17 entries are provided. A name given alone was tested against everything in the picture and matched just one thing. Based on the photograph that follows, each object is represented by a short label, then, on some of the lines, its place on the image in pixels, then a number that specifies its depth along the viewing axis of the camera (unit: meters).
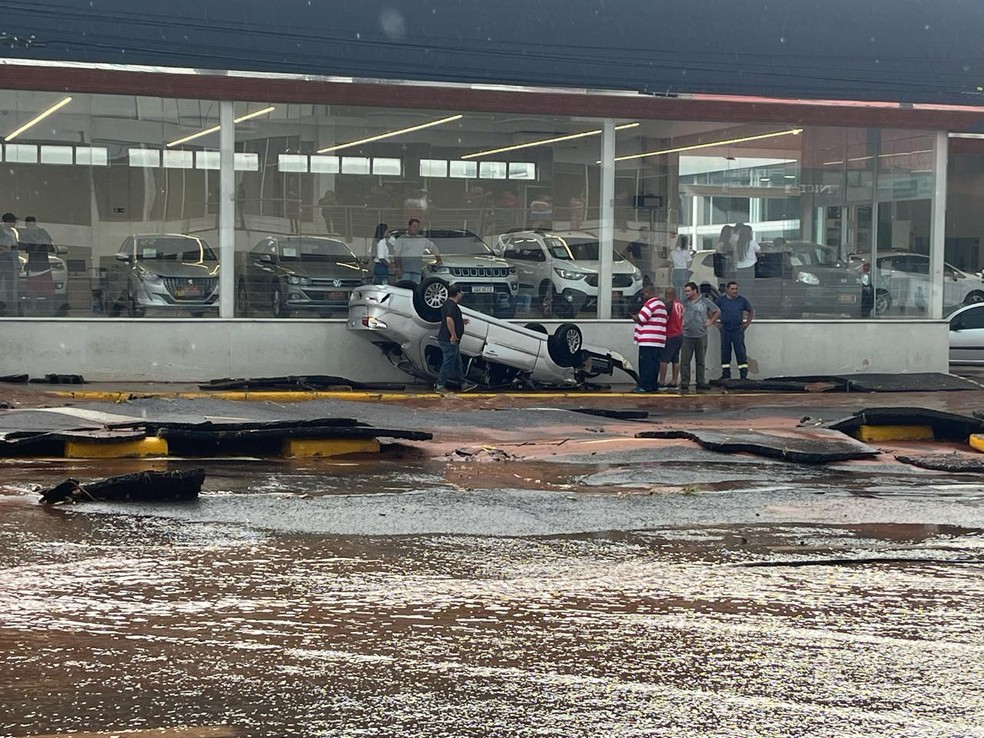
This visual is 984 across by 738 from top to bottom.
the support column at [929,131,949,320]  26.69
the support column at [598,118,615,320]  25.42
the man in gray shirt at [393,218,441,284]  24.52
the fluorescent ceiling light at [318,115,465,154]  24.39
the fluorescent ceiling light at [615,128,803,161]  25.64
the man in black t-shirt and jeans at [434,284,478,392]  21.14
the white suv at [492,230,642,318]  25.06
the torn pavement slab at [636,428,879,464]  13.70
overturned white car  22.14
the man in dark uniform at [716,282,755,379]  24.70
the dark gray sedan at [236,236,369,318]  23.64
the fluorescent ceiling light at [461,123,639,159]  24.93
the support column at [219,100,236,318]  23.53
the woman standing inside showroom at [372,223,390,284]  24.34
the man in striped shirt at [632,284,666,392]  22.98
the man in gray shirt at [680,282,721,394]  23.88
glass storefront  22.98
